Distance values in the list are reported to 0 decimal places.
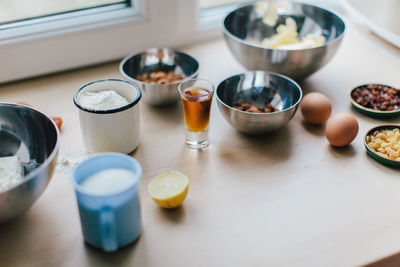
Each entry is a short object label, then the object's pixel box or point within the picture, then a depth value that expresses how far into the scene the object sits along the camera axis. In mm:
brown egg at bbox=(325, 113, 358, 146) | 892
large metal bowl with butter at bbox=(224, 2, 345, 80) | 1034
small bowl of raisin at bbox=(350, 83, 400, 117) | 1006
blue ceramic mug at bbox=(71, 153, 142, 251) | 623
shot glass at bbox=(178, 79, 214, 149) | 870
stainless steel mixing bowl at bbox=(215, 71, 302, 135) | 927
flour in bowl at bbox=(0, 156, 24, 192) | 718
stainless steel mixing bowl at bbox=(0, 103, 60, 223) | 801
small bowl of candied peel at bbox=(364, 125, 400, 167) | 872
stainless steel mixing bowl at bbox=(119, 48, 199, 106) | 1017
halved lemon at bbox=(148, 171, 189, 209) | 750
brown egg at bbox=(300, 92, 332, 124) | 961
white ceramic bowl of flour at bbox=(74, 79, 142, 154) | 814
